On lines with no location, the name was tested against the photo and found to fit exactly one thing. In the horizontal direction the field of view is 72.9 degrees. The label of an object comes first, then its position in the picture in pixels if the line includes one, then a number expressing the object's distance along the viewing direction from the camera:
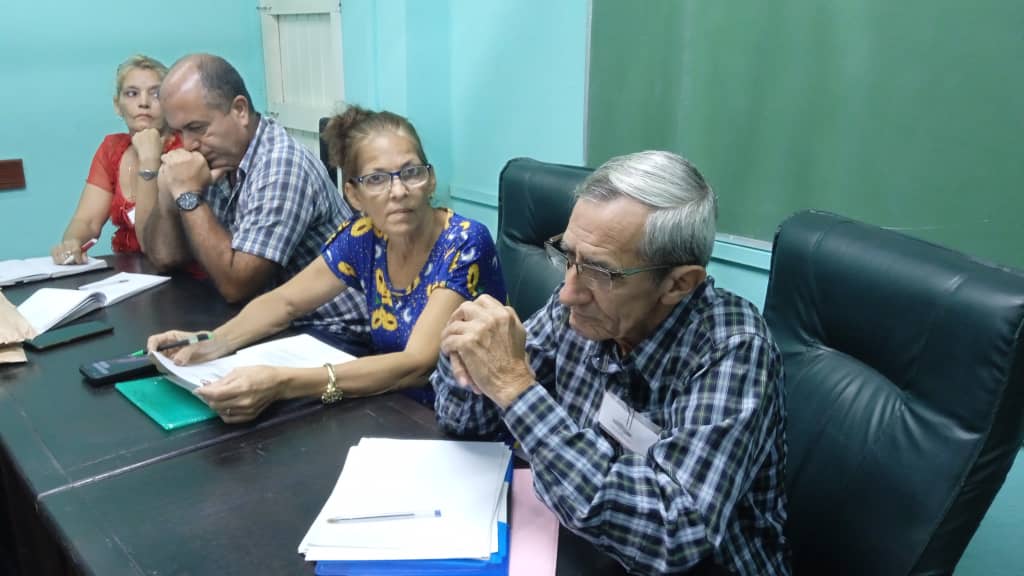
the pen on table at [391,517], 0.90
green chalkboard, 1.47
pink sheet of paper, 0.86
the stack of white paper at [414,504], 0.85
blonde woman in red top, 2.34
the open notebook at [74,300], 1.69
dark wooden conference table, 0.87
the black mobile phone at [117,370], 1.36
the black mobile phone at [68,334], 1.54
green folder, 1.21
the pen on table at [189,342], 1.43
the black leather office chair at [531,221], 1.68
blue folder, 0.83
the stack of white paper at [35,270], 2.03
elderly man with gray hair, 0.86
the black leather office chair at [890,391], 0.82
